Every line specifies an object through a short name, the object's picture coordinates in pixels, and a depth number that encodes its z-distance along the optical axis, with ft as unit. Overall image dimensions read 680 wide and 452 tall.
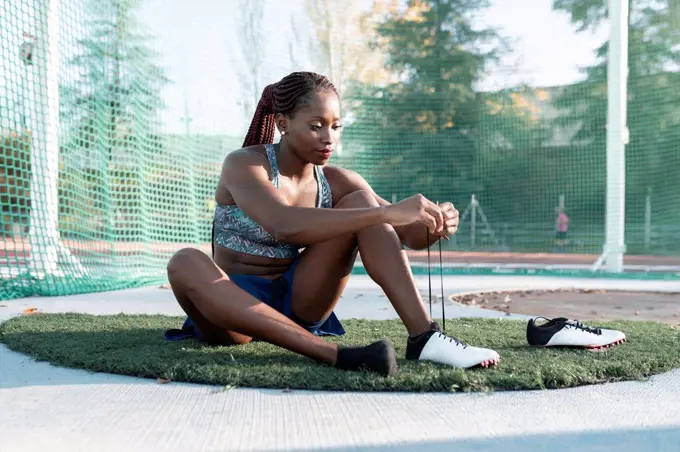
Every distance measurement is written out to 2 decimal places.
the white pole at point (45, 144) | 19.08
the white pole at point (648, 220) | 33.99
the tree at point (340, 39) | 32.86
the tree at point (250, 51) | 29.94
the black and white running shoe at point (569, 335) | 8.84
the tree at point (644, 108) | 32.07
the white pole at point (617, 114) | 27.99
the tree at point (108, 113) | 20.81
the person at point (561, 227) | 36.94
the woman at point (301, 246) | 7.52
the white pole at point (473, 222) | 35.94
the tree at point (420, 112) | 33.35
